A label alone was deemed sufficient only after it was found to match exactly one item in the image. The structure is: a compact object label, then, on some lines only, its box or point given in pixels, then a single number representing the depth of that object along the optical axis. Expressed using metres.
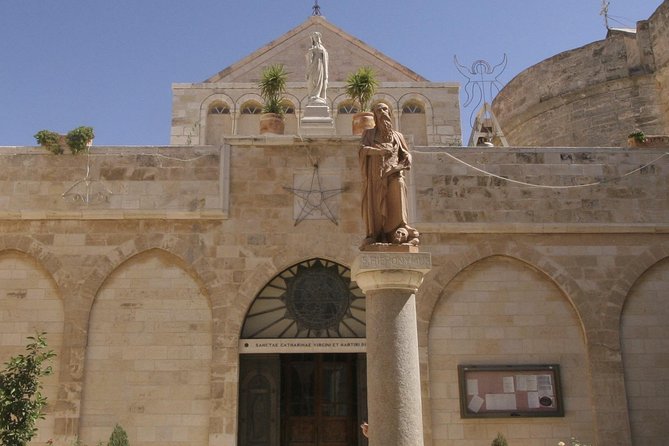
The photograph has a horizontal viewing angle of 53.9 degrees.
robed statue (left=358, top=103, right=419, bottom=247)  7.80
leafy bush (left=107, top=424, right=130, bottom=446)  11.17
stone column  6.97
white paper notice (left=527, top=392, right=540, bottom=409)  12.27
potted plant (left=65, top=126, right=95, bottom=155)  13.20
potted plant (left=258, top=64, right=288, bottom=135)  13.89
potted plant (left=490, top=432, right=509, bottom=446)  11.39
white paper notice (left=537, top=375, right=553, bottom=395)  12.35
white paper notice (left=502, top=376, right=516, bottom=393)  12.33
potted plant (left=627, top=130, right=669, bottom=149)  13.93
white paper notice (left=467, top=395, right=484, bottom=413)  12.21
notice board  12.20
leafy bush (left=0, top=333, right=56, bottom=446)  9.29
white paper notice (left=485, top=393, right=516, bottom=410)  12.24
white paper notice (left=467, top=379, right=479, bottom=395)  12.30
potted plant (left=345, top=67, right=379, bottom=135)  14.02
